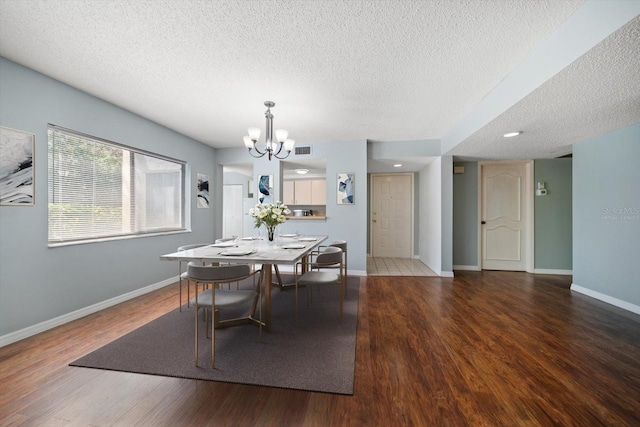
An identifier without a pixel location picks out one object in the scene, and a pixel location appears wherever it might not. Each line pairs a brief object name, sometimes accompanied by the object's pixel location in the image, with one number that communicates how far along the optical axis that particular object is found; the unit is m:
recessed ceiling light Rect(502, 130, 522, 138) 3.32
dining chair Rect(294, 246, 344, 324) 2.71
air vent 5.08
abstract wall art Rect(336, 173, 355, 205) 4.86
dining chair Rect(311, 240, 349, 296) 3.51
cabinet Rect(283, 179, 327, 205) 6.69
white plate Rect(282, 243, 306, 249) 2.73
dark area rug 1.77
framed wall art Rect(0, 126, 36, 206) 2.23
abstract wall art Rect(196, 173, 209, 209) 4.90
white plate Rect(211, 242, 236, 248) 2.89
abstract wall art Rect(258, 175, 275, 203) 5.22
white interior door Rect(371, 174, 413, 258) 6.64
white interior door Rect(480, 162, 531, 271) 5.11
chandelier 2.95
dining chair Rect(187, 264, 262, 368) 1.88
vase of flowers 2.90
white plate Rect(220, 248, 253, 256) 2.29
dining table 2.13
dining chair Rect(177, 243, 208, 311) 2.96
